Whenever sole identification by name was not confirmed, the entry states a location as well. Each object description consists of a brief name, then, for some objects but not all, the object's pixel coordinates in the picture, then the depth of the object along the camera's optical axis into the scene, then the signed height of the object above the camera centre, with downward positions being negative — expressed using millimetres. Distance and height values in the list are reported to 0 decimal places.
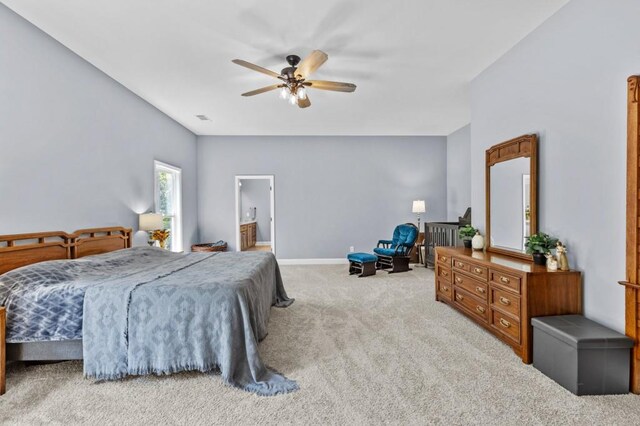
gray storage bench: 1956 -1012
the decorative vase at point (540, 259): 2644 -457
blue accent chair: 5809 -840
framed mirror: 2883 +133
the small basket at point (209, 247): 6145 -761
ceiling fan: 3059 +1375
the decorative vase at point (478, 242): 3607 -413
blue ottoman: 5512 -1007
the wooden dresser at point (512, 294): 2381 -748
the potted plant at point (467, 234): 3768 -333
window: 5543 +182
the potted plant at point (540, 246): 2613 -340
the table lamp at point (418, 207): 6582 +23
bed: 2178 -844
